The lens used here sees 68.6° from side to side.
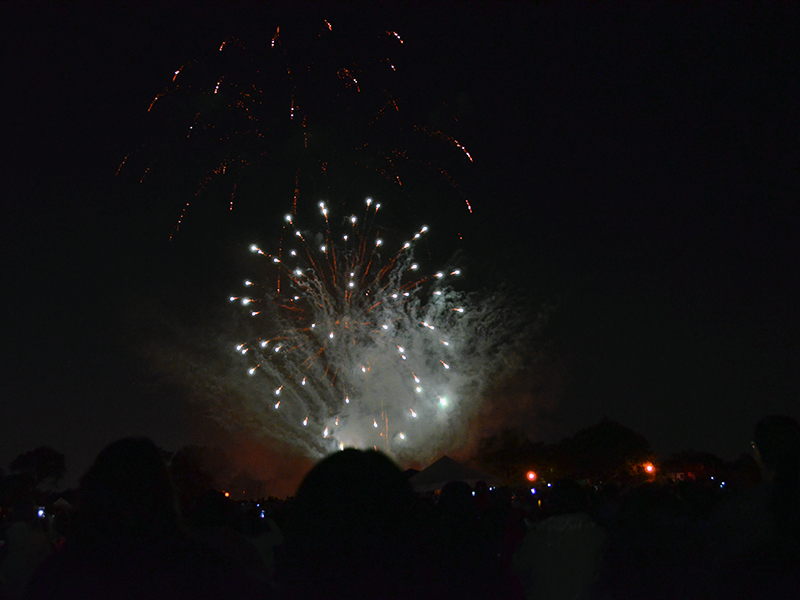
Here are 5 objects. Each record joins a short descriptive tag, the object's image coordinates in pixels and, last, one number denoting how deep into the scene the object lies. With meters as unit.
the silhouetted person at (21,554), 4.12
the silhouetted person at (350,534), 1.70
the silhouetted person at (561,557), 3.97
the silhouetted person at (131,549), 1.88
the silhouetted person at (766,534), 2.46
